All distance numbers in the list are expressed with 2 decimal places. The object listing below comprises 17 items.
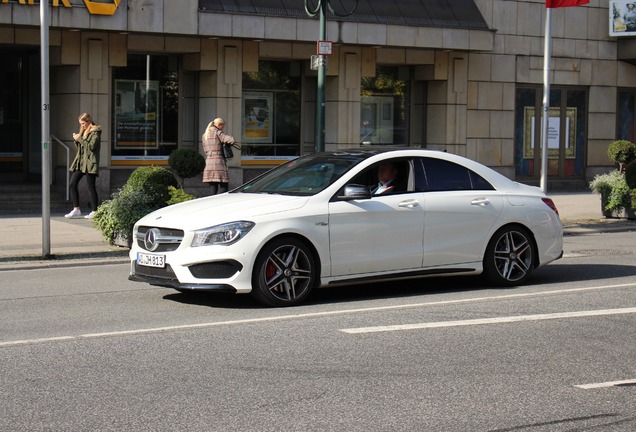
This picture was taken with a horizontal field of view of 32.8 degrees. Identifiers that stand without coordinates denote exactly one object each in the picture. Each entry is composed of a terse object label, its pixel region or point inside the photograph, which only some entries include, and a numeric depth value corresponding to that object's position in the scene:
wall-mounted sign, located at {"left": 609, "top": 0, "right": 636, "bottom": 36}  29.28
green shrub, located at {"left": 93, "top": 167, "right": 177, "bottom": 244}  15.38
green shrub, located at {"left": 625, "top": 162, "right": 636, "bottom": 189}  20.60
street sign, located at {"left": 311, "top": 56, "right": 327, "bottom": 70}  18.36
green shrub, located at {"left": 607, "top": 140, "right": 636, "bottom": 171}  25.97
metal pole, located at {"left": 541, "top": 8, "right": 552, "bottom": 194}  20.73
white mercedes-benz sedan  10.09
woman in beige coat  18.91
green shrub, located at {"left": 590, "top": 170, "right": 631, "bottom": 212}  21.20
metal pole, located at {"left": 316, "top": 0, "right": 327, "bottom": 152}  18.36
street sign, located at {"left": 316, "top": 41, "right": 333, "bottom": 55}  18.22
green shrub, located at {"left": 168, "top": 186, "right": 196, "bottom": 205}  15.85
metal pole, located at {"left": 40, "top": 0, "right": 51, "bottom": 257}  14.43
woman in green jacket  19.48
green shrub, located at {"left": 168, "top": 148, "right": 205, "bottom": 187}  19.95
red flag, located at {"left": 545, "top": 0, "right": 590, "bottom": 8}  21.20
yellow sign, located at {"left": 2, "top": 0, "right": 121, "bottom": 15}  20.58
